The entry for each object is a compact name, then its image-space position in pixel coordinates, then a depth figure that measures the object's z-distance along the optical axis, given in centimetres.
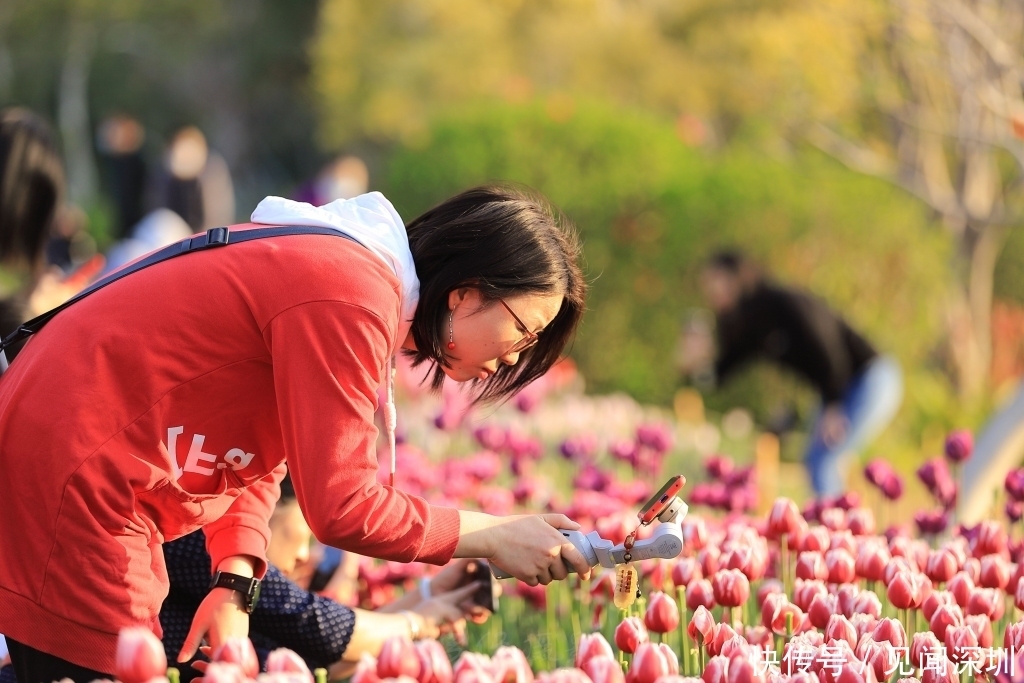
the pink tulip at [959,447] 801
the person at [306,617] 586
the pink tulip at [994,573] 572
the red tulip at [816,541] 600
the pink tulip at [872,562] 573
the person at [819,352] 1340
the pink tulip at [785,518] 623
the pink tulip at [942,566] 569
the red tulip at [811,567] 570
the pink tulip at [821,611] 516
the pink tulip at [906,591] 530
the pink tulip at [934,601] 519
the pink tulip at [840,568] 565
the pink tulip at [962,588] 540
